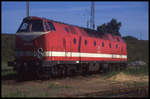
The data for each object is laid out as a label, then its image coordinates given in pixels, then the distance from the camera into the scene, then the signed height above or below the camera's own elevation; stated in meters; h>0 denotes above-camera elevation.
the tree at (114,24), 70.82 +7.47
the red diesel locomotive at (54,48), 15.45 +0.27
